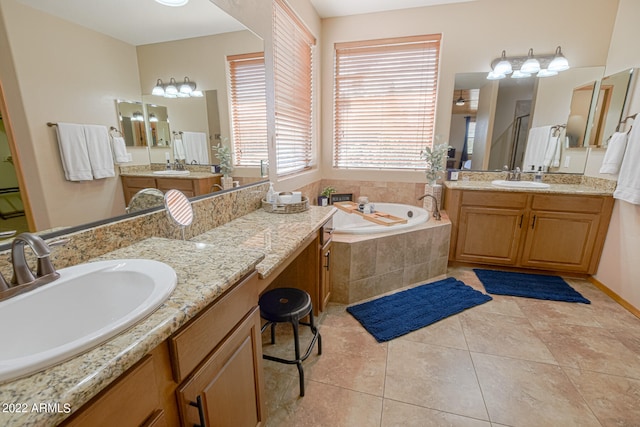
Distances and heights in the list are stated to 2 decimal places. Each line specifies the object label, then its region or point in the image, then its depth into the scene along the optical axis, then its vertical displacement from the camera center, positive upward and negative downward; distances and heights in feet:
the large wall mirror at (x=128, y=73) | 2.83 +0.93
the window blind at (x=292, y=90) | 7.60 +1.71
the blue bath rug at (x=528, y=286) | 8.12 -4.11
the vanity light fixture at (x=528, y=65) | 8.87 +2.56
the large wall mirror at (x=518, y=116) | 9.12 +1.05
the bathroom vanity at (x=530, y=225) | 8.54 -2.38
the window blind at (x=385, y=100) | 10.19 +1.71
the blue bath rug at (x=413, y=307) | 6.73 -4.11
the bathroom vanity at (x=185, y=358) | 1.57 -1.50
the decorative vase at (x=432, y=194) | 9.97 -1.63
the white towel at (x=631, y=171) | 7.04 -0.58
